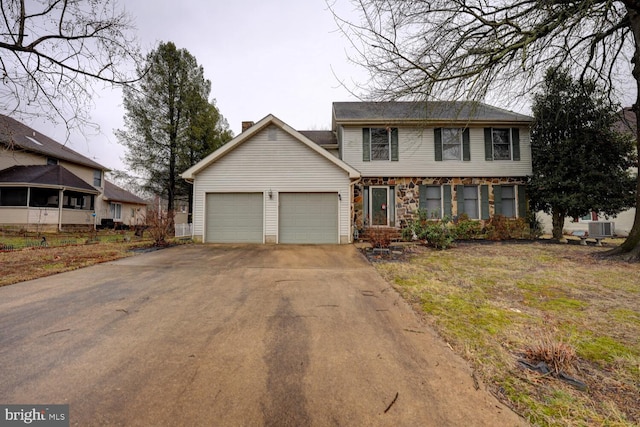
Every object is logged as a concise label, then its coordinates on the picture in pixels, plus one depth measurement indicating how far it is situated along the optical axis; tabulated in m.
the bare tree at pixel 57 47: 5.10
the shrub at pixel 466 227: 11.53
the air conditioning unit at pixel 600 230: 9.85
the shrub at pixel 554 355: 2.16
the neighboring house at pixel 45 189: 14.81
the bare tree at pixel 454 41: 5.46
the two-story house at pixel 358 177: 10.70
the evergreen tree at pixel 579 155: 10.09
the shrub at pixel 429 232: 9.06
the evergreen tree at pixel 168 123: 14.48
